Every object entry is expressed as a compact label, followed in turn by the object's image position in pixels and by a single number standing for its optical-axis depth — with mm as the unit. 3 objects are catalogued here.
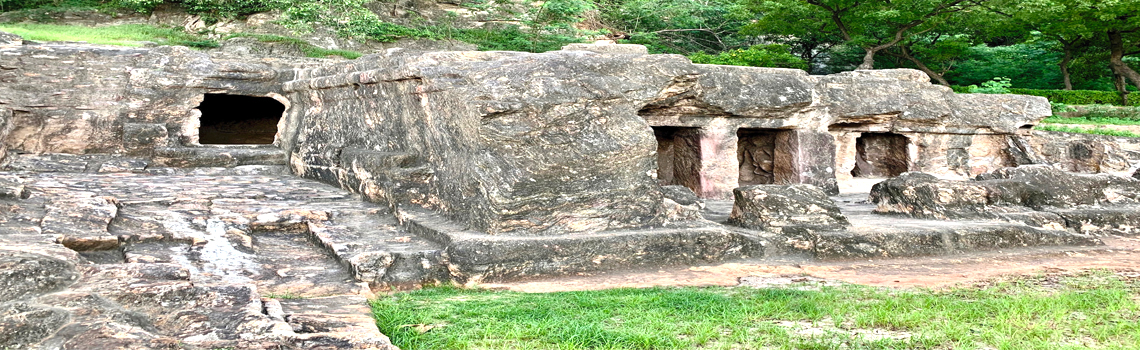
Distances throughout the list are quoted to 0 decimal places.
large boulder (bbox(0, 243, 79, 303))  3732
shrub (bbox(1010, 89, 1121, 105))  21359
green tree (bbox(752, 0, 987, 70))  22938
